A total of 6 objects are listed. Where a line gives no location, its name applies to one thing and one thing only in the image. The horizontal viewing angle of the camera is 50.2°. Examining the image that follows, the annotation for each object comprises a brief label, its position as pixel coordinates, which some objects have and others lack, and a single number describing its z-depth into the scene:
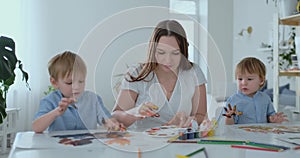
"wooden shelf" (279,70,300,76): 2.16
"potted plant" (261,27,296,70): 2.42
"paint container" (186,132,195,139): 0.88
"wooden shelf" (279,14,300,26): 2.09
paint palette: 0.90
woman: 1.07
